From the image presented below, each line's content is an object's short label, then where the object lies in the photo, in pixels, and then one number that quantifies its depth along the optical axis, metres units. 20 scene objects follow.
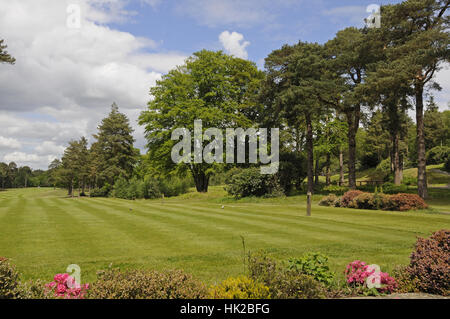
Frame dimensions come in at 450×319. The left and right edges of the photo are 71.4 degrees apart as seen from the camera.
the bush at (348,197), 26.66
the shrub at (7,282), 4.76
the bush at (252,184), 36.44
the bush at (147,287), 4.91
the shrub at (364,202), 24.66
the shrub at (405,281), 6.22
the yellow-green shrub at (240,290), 4.67
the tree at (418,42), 25.07
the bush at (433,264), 5.98
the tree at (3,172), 123.81
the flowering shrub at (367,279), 5.98
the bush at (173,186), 49.72
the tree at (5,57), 18.33
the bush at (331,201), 27.84
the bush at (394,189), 35.34
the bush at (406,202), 22.92
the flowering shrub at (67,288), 5.17
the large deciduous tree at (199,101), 43.06
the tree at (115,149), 62.31
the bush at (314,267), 6.01
